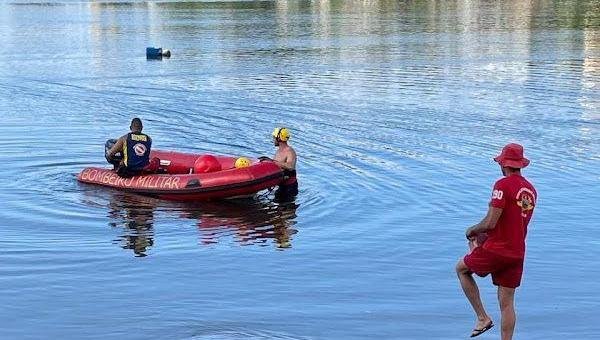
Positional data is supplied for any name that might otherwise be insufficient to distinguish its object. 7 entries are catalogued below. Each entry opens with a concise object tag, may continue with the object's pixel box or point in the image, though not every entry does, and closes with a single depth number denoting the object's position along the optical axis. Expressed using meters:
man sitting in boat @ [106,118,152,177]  20.80
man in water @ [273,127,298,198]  20.55
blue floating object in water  49.41
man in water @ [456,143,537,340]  9.88
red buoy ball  21.02
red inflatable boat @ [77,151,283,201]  20.14
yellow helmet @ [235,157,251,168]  20.69
